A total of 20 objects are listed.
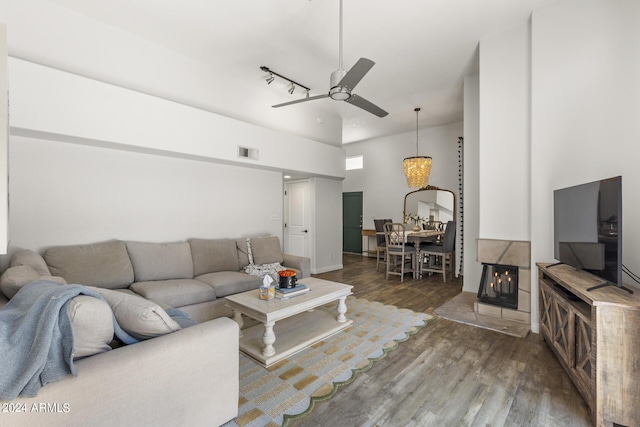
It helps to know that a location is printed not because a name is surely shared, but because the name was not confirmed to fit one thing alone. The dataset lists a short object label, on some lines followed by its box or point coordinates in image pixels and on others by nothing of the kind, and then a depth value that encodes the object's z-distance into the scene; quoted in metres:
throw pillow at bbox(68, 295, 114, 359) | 1.22
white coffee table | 2.40
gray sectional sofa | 1.15
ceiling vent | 4.13
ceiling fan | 2.48
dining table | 5.41
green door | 8.34
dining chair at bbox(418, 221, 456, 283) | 5.29
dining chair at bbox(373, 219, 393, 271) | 6.23
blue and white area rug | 1.81
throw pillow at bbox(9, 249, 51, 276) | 2.28
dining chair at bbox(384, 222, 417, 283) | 5.33
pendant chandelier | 5.64
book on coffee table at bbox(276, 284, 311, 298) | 2.76
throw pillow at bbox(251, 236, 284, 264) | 4.21
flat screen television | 1.81
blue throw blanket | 1.04
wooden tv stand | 1.62
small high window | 8.30
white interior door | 5.89
